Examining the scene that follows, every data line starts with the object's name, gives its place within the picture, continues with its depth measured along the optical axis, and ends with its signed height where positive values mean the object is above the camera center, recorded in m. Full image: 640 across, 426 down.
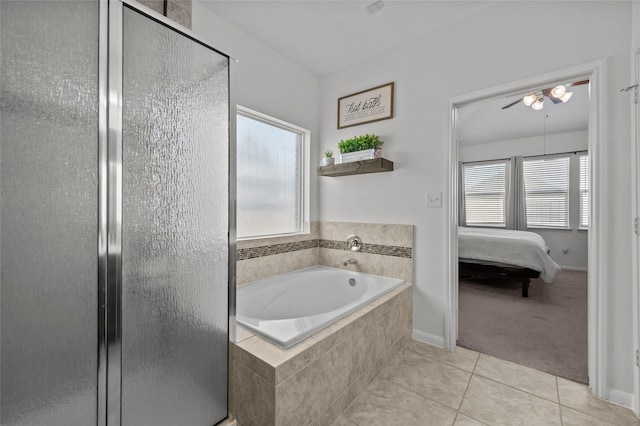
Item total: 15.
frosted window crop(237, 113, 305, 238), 2.30 +0.33
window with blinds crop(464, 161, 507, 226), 5.47 +0.43
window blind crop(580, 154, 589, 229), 4.72 +0.50
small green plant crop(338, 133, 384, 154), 2.44 +0.65
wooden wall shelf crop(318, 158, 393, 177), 2.32 +0.41
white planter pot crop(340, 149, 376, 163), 2.39 +0.53
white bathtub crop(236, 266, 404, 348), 1.90 -0.67
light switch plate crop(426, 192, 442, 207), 2.18 +0.11
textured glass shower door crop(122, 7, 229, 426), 0.84 -0.05
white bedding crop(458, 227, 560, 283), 3.23 -0.47
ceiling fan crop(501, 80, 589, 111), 3.01 +1.41
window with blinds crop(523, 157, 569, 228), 4.92 +0.42
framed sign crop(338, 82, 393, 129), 2.46 +1.04
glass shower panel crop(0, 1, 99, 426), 0.63 +0.00
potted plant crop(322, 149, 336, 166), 2.66 +0.53
